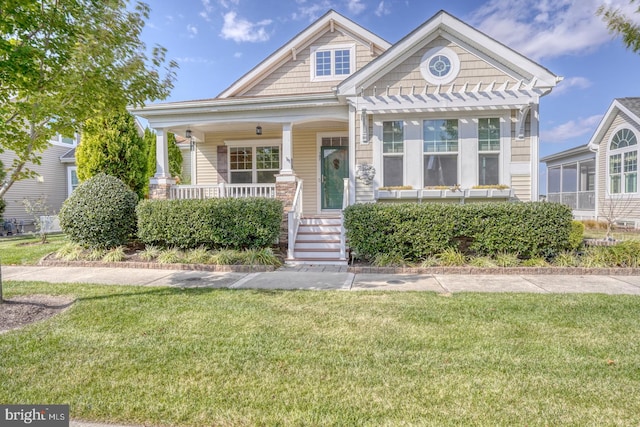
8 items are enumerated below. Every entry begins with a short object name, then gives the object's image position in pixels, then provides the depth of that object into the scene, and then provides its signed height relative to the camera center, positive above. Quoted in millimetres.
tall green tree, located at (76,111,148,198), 10383 +1647
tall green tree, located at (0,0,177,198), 3812 +1745
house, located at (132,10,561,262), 8156 +2151
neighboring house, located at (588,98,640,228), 12984 +1690
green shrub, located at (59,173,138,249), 7984 -206
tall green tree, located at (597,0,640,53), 4465 +2333
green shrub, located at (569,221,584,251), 7293 -779
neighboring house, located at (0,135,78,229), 15453 +1098
